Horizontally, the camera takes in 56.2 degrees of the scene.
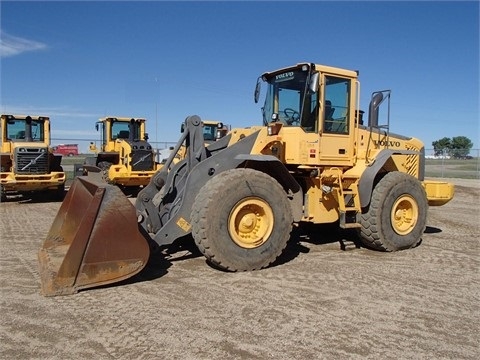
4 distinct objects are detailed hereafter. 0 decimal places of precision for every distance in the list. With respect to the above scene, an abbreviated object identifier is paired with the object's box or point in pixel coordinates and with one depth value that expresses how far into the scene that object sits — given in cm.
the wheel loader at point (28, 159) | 1355
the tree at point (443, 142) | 6694
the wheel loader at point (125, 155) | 1494
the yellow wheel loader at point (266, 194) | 489
